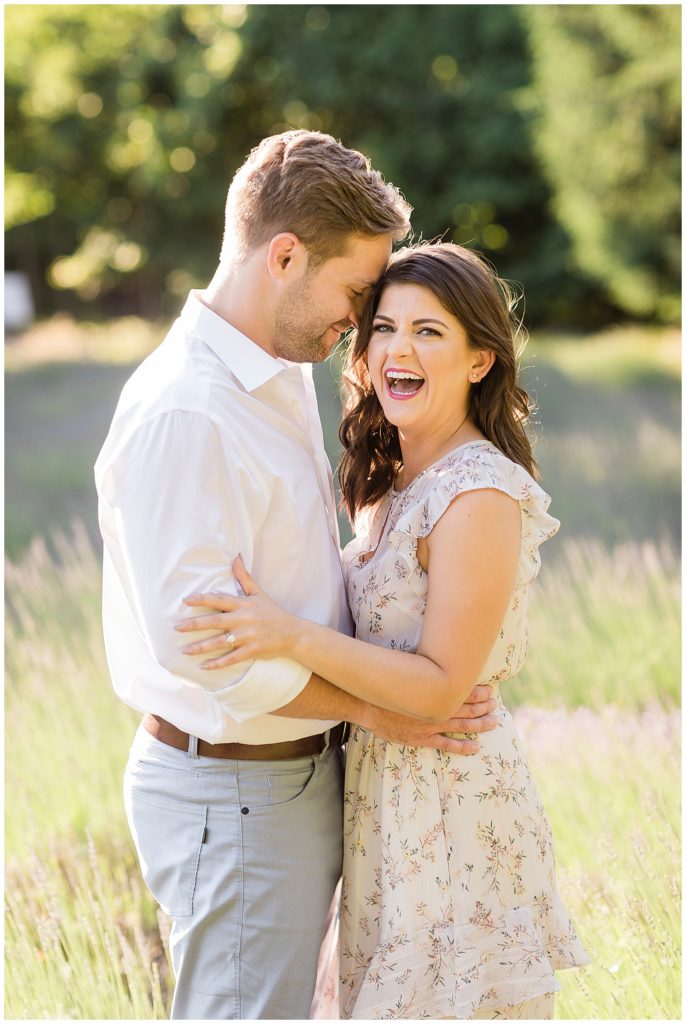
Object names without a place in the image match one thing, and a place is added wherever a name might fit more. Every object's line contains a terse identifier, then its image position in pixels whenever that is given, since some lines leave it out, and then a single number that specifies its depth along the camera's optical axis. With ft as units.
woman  7.92
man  7.43
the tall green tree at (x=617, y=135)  65.57
